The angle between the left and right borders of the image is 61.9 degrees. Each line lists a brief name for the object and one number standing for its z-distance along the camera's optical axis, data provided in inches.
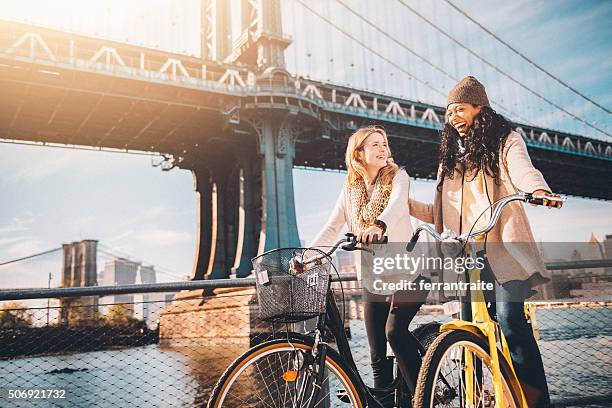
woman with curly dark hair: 92.6
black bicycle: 89.4
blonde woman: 101.7
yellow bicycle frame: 91.5
